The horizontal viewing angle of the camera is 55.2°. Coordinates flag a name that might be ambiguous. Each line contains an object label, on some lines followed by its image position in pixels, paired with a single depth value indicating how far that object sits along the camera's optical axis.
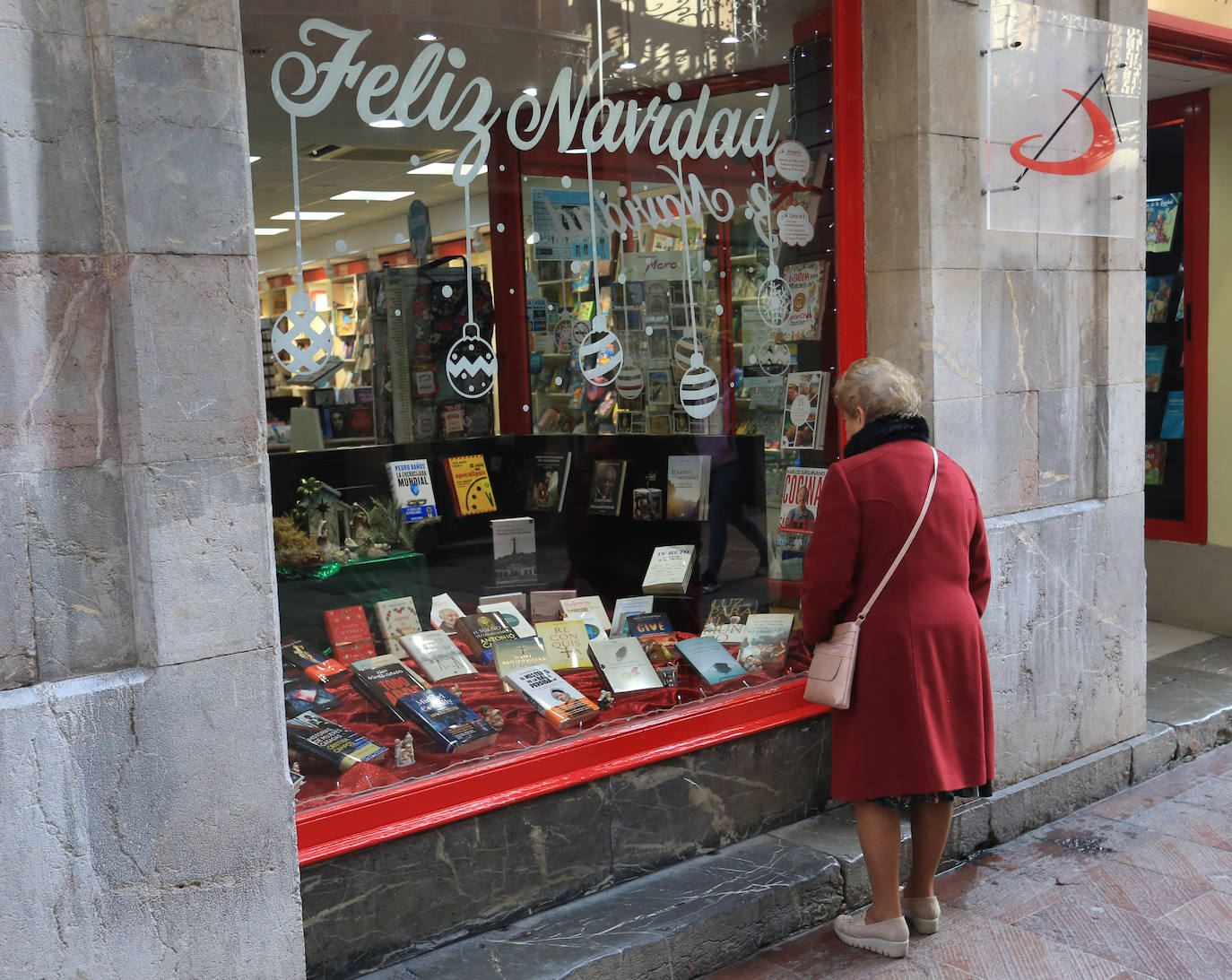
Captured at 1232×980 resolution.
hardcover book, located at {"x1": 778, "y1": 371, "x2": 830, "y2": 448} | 4.73
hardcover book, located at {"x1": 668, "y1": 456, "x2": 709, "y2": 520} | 4.77
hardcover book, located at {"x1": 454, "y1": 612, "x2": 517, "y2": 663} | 4.21
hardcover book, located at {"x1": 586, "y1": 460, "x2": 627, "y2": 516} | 4.80
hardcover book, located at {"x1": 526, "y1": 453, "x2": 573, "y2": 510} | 4.69
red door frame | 6.91
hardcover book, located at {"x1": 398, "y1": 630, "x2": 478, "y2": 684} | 4.06
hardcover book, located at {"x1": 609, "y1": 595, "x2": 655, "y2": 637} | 4.54
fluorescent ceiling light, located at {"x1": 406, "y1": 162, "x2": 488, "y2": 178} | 3.75
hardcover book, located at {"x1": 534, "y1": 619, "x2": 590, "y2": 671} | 4.26
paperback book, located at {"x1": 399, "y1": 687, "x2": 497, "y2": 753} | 3.66
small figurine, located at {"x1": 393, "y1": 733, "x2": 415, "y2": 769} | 3.53
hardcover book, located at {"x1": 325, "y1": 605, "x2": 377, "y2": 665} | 3.98
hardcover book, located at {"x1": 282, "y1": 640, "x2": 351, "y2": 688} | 3.77
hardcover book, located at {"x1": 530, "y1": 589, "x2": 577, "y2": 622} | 4.49
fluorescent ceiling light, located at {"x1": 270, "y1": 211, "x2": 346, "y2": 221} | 3.53
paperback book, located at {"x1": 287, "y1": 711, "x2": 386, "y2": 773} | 3.43
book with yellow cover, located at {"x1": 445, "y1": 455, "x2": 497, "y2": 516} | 4.49
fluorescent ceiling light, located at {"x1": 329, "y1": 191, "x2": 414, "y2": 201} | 3.62
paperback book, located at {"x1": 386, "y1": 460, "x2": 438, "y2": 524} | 4.45
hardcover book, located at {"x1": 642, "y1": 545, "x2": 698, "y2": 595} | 4.73
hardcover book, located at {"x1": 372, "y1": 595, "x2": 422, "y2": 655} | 4.16
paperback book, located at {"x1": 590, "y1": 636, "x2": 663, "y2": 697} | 4.20
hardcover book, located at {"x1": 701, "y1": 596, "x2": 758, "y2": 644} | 4.64
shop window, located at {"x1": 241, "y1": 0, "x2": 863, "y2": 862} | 3.59
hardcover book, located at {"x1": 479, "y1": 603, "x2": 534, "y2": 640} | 4.36
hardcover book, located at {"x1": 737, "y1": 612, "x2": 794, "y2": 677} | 4.51
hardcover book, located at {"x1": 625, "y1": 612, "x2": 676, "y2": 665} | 4.45
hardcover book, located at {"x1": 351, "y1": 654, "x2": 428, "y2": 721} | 3.82
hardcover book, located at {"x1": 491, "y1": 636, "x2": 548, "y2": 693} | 4.14
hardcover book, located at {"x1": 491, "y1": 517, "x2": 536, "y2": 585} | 4.58
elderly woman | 3.43
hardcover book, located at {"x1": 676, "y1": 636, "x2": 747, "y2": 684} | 4.37
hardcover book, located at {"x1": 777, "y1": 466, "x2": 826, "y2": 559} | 4.79
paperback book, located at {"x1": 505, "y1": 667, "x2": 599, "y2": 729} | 3.91
